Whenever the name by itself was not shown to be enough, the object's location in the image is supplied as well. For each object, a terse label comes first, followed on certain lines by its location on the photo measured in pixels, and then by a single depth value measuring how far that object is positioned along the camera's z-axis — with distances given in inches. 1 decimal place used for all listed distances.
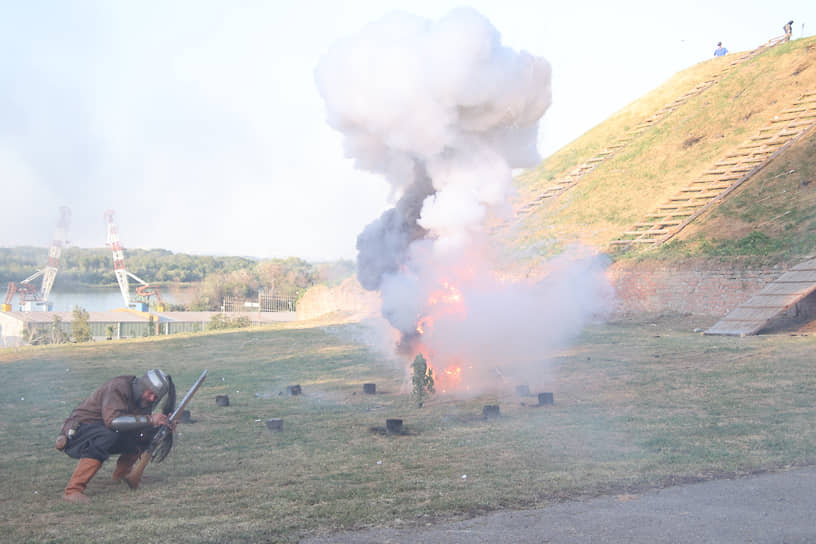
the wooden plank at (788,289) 909.6
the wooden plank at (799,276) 939.3
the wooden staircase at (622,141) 1840.6
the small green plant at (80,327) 1697.8
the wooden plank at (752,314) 913.0
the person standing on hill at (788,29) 2095.2
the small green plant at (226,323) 2149.4
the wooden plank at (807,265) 977.9
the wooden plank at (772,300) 906.1
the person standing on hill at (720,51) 2308.1
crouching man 349.7
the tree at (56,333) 1501.4
